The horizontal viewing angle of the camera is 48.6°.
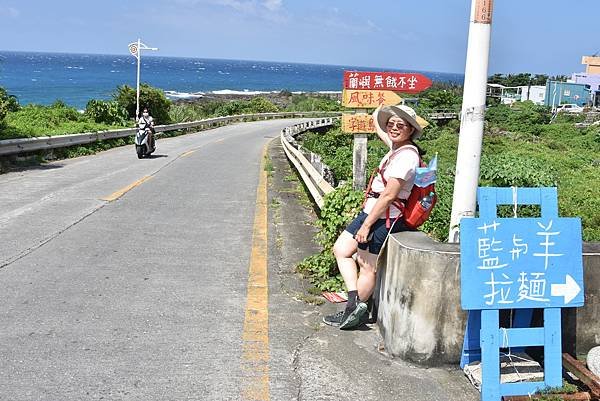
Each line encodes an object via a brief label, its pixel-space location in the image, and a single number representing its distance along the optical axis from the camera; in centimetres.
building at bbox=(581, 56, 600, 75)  9500
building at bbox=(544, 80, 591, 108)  8106
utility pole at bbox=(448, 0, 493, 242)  478
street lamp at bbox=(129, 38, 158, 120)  2921
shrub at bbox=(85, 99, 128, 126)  2852
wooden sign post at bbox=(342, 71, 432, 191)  732
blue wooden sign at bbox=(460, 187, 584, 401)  414
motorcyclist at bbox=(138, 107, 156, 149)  1941
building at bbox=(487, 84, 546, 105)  8925
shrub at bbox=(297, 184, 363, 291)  628
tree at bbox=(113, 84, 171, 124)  3306
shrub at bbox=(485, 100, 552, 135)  5912
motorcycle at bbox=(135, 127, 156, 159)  1909
